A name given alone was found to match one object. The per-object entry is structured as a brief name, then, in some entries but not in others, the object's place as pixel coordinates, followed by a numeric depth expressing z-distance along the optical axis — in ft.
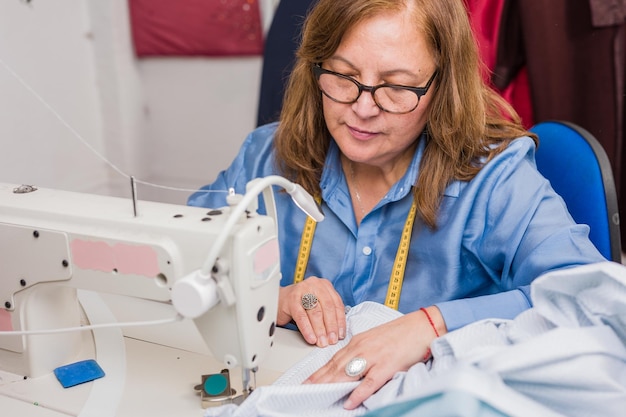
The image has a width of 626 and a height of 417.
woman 4.09
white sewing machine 3.07
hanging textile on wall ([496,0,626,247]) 7.43
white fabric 2.74
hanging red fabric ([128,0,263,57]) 9.43
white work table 3.46
